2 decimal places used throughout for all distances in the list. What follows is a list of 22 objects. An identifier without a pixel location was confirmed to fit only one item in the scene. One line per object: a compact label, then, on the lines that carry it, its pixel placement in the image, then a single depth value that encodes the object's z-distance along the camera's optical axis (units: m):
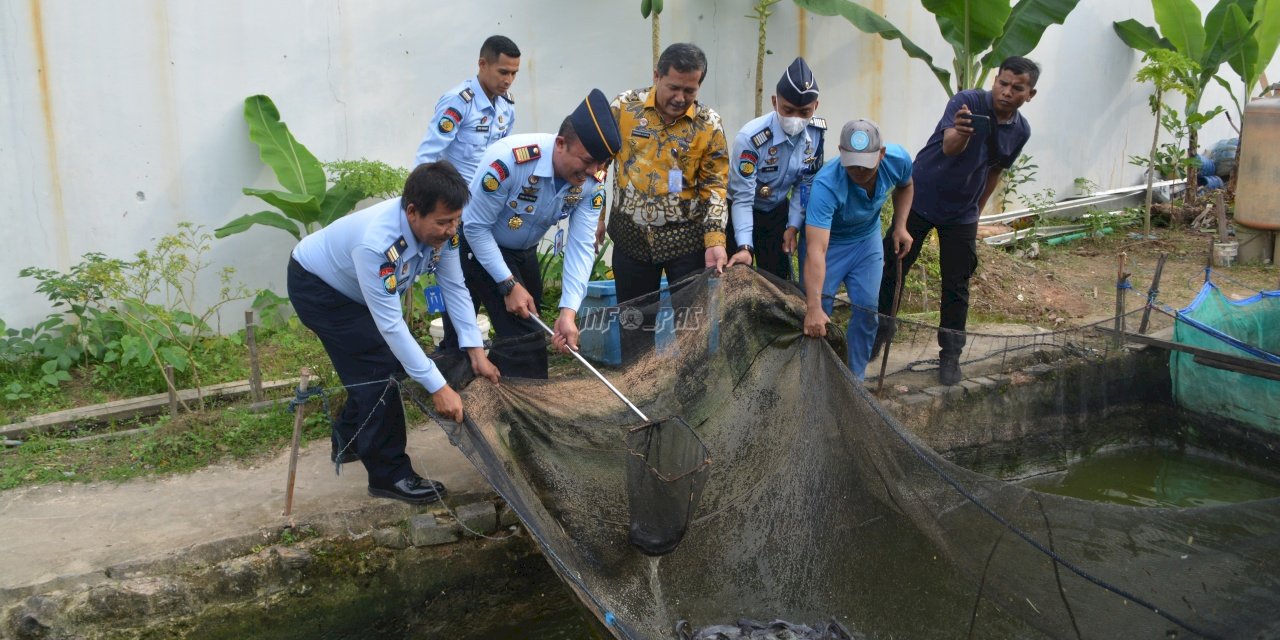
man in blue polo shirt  4.11
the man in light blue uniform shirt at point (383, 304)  3.39
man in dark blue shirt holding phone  4.96
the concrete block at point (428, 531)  4.05
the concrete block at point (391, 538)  4.03
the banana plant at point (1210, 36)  9.52
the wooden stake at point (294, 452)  3.78
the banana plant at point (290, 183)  5.55
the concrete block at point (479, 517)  4.12
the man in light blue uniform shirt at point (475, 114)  5.02
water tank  8.05
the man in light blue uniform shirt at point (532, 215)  3.76
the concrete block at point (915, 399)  5.02
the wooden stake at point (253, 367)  4.75
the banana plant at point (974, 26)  7.51
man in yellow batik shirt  4.44
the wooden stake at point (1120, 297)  5.05
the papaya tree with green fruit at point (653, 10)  6.53
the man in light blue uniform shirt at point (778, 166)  4.62
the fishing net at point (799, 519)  3.13
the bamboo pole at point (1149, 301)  5.26
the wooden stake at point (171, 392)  4.69
